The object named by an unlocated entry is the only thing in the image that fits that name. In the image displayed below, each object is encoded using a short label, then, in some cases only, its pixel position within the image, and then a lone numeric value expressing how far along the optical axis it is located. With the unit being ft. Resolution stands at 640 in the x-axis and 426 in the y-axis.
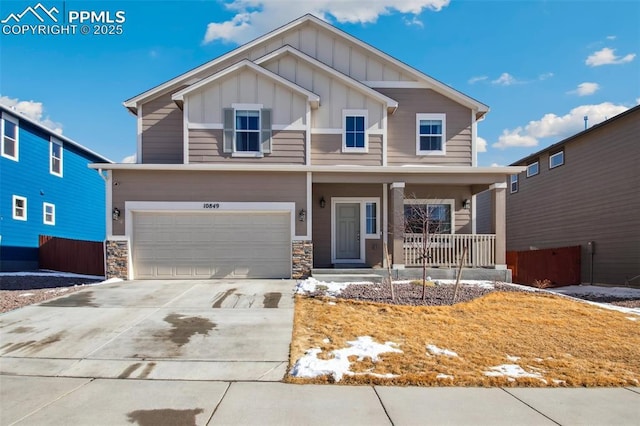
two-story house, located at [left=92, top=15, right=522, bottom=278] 39.22
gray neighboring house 41.63
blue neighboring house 47.93
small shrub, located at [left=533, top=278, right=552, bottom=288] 41.58
